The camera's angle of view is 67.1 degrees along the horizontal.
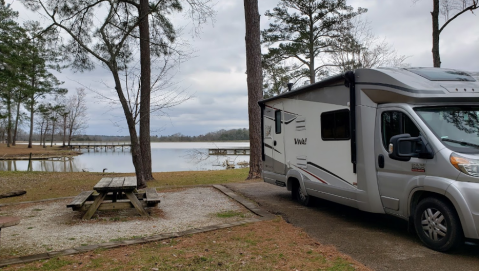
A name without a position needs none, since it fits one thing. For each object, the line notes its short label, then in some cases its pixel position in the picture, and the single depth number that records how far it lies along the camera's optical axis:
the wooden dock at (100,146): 76.61
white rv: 4.17
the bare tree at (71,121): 56.92
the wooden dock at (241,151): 46.64
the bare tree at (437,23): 11.89
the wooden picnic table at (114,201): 6.37
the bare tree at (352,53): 18.78
